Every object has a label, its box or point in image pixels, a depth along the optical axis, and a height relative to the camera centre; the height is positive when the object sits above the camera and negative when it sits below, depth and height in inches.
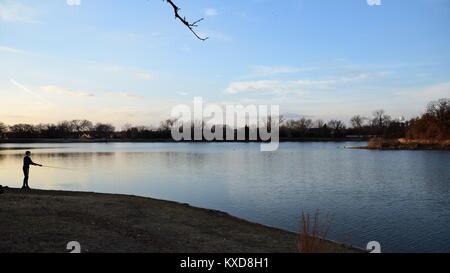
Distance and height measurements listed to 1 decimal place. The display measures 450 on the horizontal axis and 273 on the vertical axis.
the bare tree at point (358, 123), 7772.6 +311.9
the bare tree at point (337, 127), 7165.4 +220.6
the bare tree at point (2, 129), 7120.1 +143.9
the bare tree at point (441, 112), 3803.4 +272.7
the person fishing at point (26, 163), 849.9 -52.4
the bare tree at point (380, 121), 7239.2 +330.3
